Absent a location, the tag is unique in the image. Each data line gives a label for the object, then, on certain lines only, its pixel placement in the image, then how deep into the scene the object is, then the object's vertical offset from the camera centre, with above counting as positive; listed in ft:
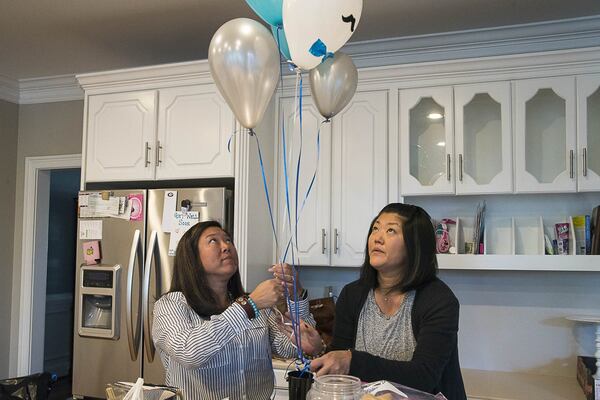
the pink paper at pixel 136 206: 9.33 +0.46
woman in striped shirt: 4.98 -0.89
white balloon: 4.40 +1.75
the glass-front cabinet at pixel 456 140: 8.91 +1.63
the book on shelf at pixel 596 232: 8.24 +0.09
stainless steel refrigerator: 9.09 -0.71
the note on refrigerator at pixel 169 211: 9.13 +0.38
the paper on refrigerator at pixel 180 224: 9.04 +0.16
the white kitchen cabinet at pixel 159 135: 9.36 +1.76
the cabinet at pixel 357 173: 9.40 +1.09
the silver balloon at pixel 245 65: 4.52 +1.42
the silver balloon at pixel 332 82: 5.40 +1.54
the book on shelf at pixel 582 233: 8.50 +0.08
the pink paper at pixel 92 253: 9.57 -0.36
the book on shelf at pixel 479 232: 9.00 +0.08
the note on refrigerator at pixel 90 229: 9.60 +0.06
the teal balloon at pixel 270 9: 4.74 +2.00
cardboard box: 7.45 -2.03
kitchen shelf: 8.13 -0.39
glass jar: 3.21 -0.92
